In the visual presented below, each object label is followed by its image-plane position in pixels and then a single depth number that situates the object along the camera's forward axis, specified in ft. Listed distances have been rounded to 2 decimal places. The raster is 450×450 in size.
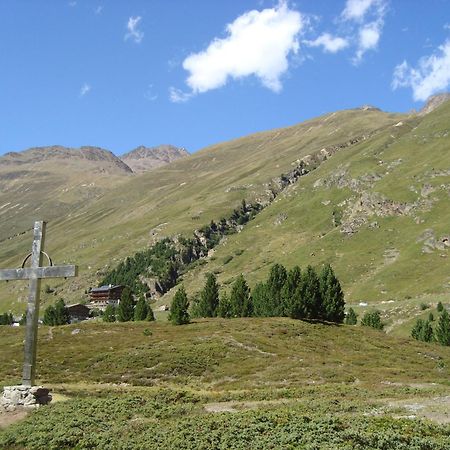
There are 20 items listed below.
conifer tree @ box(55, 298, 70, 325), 445.78
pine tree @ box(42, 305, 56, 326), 444.14
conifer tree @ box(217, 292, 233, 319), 364.58
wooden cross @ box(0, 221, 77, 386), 80.64
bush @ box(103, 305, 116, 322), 425.28
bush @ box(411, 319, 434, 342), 337.72
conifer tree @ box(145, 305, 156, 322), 379.10
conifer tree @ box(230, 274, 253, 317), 365.81
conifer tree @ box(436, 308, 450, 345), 320.09
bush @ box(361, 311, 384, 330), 361.71
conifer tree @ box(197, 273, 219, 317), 380.78
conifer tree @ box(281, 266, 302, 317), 304.13
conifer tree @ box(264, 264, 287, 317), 348.88
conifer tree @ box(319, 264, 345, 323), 323.98
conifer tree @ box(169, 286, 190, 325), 275.18
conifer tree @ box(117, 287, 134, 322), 398.62
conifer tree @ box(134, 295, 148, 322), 383.04
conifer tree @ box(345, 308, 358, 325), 376.62
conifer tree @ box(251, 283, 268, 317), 359.46
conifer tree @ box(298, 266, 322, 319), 305.12
